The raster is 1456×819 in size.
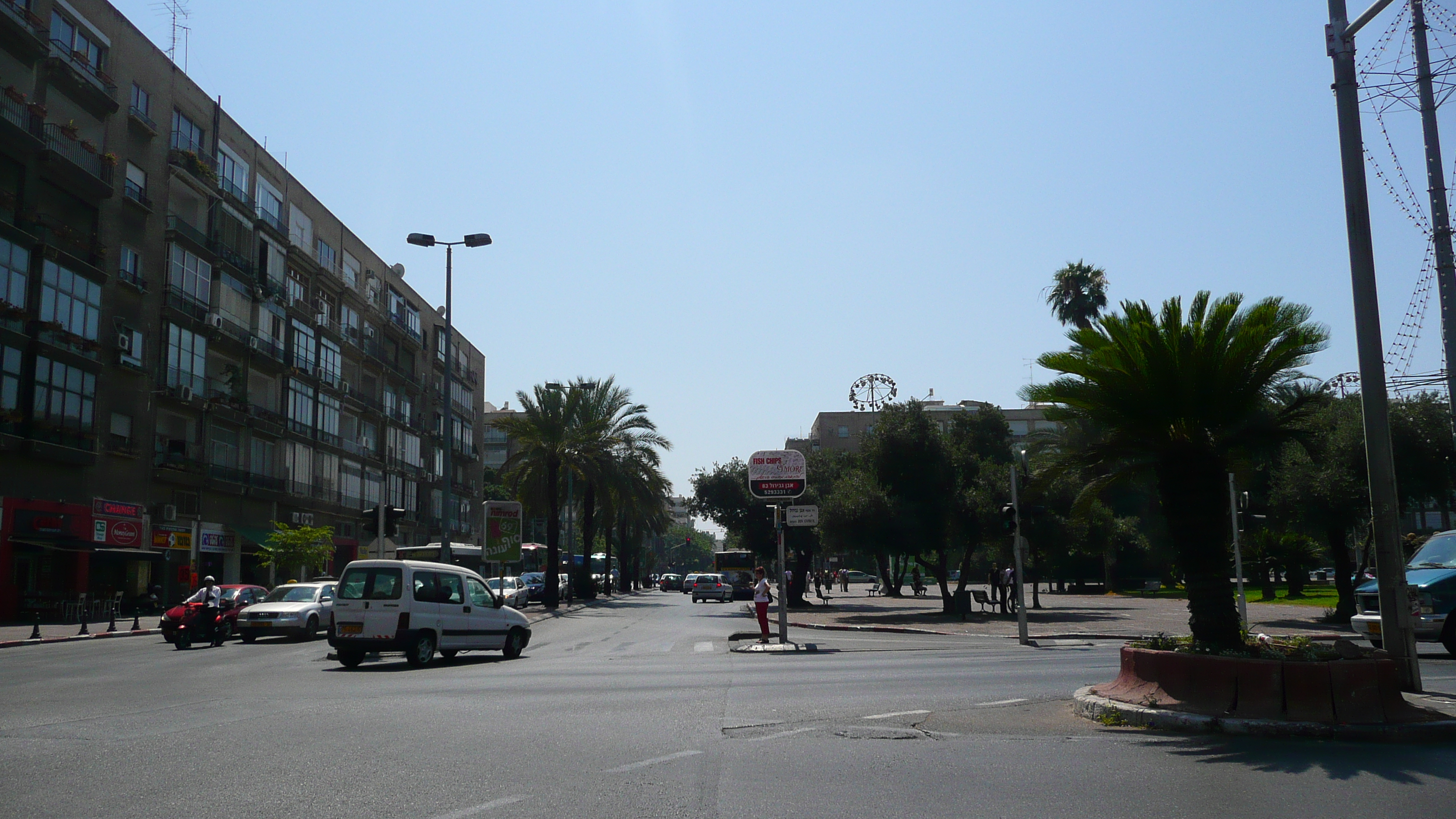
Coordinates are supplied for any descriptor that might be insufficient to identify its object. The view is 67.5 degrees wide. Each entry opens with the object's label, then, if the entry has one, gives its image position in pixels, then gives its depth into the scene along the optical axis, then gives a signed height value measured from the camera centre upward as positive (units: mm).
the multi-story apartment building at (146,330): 32875 +8529
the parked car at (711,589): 60906 -1786
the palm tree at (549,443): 48188 +5109
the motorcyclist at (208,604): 23141 -914
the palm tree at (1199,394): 10727 +1579
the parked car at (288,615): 24703 -1231
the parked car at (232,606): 23328 -1057
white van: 17438 -851
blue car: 16266 -825
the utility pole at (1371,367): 9734 +1675
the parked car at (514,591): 43781 -1355
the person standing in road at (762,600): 22812 -916
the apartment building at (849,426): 122500 +14658
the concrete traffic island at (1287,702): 8750 -1265
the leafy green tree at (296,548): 38156 +436
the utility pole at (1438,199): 20078 +6532
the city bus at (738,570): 60375 -790
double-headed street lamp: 35219 +6848
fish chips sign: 24078 +1837
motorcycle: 22781 -1400
